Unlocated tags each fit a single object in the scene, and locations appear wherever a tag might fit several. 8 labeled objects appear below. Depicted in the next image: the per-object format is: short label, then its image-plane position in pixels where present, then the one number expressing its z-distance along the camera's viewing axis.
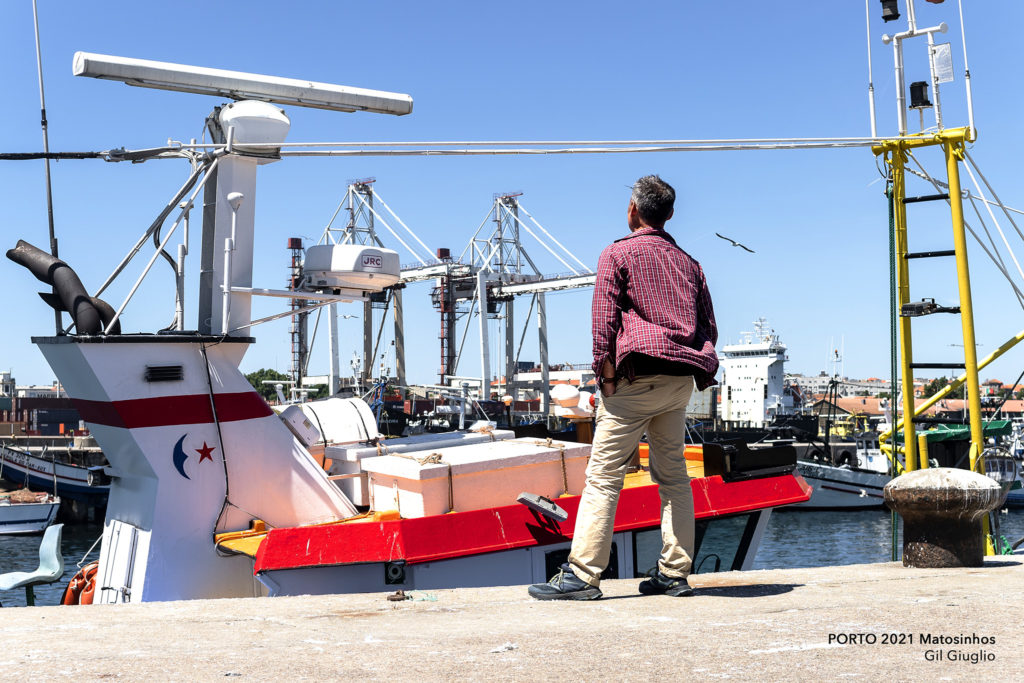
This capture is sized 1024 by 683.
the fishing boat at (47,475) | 37.09
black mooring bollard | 5.42
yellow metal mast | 7.65
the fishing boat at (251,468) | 7.33
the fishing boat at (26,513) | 30.55
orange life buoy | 8.45
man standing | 4.59
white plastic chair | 6.95
